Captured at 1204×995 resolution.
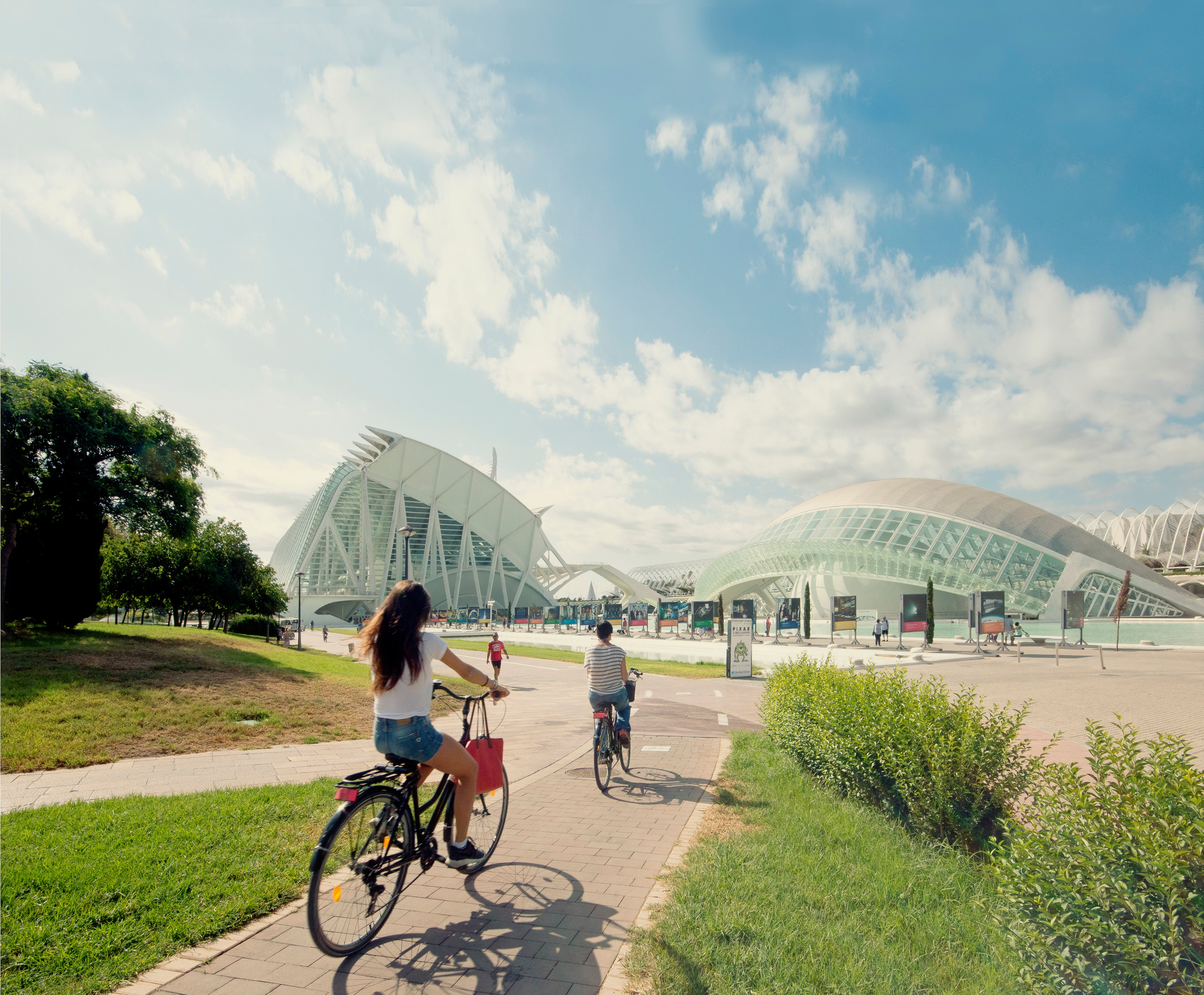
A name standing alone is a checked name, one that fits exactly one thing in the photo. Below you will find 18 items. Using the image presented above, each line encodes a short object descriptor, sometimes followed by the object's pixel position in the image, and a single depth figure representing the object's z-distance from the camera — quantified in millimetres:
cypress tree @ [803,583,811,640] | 41062
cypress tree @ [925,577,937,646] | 34156
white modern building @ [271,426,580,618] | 77812
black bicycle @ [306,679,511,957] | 3521
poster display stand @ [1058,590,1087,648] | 31016
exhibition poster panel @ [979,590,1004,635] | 32156
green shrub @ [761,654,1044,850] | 5359
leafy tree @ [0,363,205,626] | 18078
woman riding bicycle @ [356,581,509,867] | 3932
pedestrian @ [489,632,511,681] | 19609
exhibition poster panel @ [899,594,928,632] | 32031
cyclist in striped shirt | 7449
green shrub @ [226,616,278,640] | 44500
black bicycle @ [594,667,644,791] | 7180
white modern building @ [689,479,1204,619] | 46094
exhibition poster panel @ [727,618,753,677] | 21156
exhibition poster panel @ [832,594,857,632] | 34688
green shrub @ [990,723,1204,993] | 2576
